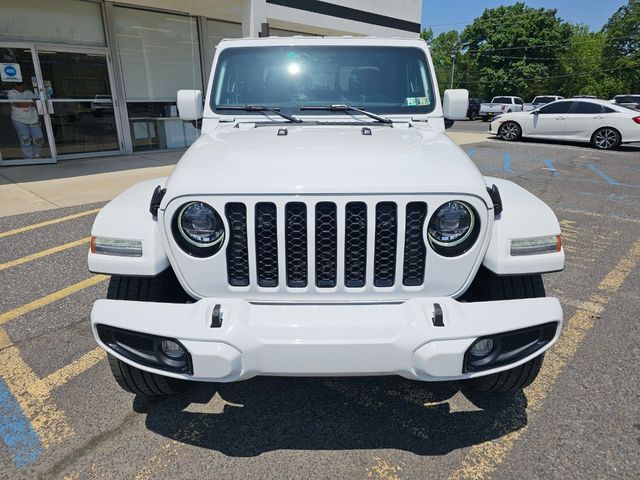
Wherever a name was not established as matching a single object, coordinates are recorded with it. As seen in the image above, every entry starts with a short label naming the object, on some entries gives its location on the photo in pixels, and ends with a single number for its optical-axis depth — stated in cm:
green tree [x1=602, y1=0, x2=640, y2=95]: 4728
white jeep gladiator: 175
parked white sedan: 1363
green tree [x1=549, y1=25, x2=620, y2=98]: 5003
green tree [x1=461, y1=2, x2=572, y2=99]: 4725
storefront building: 898
